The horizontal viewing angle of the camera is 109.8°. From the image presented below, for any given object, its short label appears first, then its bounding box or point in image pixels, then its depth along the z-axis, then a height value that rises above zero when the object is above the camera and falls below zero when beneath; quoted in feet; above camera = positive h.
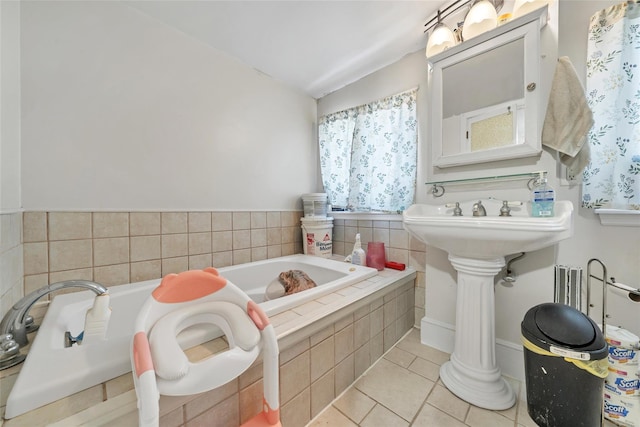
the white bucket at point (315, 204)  6.41 +0.21
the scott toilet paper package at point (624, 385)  2.73 -2.12
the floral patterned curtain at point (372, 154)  5.18 +1.48
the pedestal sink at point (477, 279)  2.86 -1.02
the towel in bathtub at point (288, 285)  4.18 -1.39
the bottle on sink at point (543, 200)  3.05 +0.16
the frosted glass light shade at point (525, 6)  3.37 +3.13
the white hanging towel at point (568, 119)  3.02 +1.29
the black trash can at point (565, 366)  2.39 -1.72
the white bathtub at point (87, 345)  1.69 -1.30
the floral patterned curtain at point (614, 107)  2.83 +1.36
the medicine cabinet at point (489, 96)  3.43 +2.00
